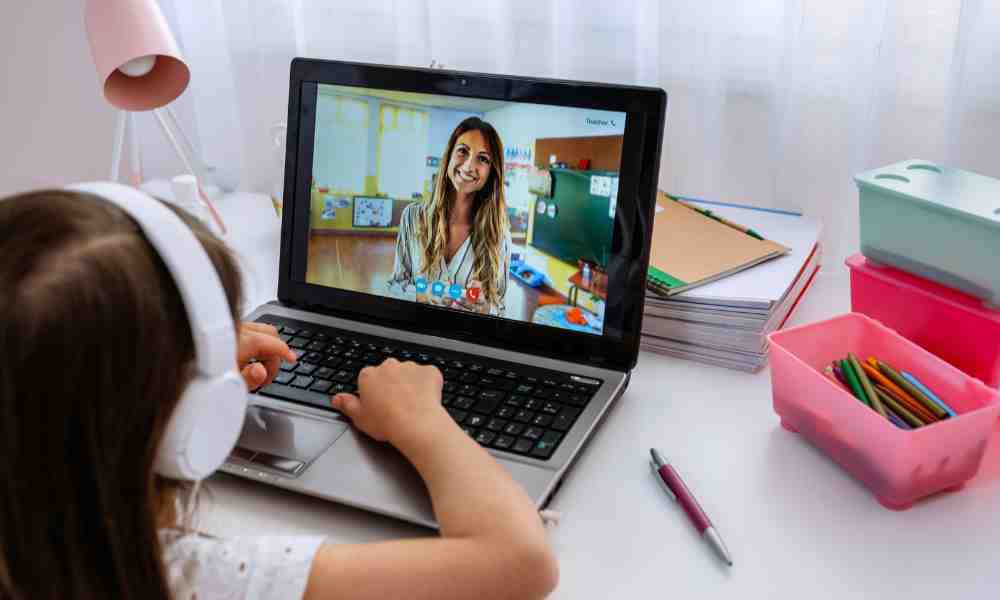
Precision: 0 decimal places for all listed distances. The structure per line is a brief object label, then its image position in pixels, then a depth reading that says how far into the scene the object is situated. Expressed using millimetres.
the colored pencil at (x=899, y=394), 705
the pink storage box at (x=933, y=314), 771
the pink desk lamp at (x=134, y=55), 969
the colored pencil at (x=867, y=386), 708
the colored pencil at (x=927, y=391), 704
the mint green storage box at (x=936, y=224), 752
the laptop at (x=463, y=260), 750
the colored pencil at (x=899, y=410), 701
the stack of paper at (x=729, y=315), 874
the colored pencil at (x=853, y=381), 723
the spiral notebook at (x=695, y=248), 917
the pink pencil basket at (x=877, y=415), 666
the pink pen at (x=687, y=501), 646
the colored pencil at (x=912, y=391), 702
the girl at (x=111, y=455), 432
